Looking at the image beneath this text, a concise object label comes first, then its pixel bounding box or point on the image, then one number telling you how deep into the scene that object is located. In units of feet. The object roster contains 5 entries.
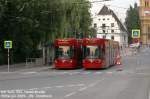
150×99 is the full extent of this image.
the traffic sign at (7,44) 117.66
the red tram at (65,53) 120.96
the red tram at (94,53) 117.88
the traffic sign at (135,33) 223.25
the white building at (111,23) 420.51
